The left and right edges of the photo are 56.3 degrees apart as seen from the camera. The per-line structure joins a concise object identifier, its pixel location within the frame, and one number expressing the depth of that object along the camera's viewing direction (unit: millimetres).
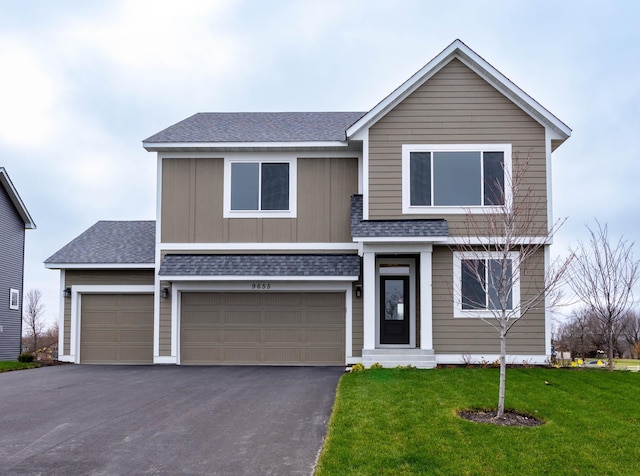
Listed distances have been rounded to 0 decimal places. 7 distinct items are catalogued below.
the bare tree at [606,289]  14156
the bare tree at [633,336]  37375
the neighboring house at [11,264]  21766
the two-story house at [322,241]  14156
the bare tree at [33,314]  40844
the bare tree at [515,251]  13859
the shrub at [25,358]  16844
